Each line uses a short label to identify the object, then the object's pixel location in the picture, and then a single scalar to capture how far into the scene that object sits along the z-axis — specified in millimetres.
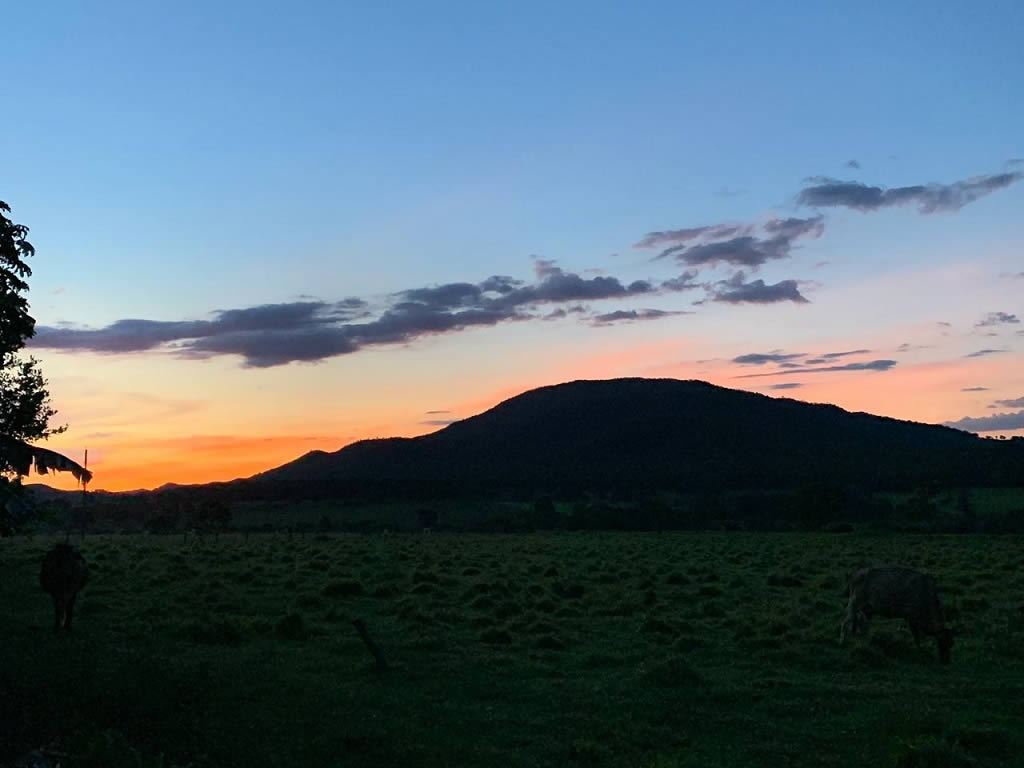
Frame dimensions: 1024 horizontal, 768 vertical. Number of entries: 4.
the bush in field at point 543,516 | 102188
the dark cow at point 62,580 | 18203
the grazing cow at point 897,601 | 17344
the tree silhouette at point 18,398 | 17203
